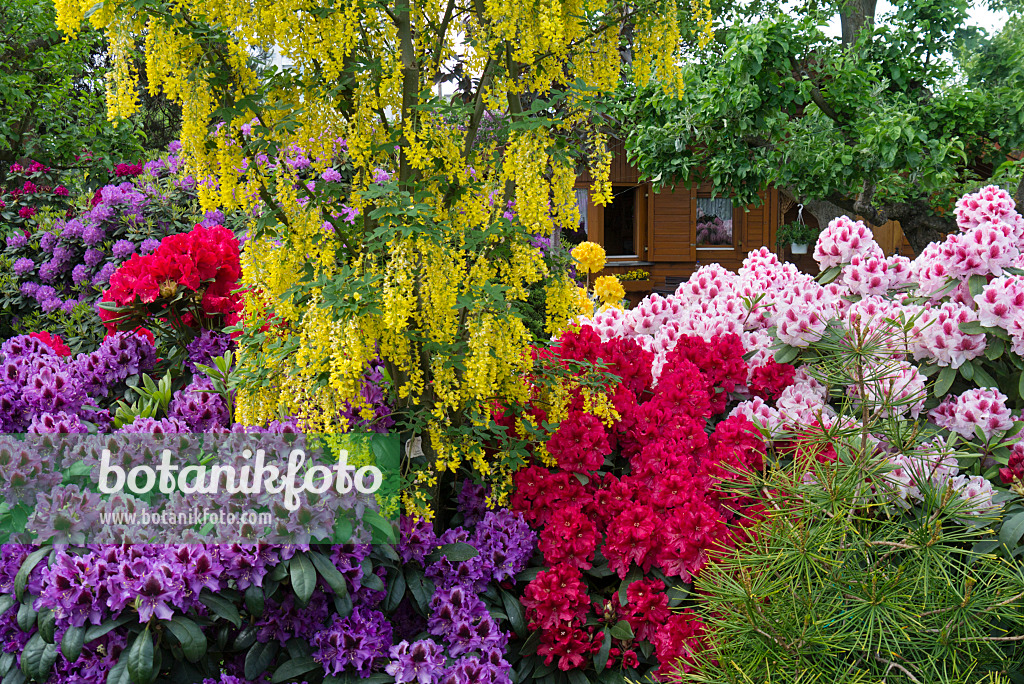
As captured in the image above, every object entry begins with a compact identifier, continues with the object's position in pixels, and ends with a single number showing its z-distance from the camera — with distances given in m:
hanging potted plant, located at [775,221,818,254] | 13.54
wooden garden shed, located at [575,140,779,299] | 13.98
